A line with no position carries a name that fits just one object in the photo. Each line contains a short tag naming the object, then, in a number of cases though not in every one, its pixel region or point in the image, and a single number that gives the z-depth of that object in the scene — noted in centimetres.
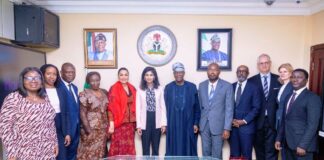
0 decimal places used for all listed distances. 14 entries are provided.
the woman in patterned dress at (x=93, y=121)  292
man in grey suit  304
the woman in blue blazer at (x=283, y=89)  274
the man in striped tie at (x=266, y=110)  300
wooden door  299
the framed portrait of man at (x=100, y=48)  352
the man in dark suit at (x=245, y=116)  300
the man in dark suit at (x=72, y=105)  274
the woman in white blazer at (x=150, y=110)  313
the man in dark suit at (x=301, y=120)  234
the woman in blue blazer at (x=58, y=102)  248
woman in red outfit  310
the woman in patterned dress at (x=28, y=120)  193
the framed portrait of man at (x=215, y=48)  353
